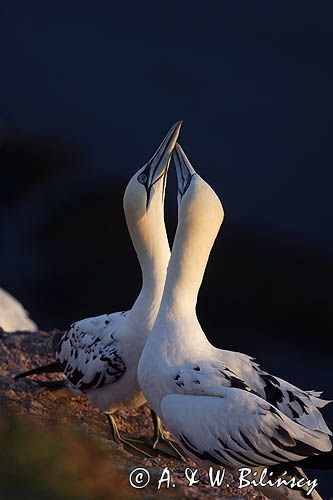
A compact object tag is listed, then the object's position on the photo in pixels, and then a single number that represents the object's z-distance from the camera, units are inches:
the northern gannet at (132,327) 597.3
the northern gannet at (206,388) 515.2
